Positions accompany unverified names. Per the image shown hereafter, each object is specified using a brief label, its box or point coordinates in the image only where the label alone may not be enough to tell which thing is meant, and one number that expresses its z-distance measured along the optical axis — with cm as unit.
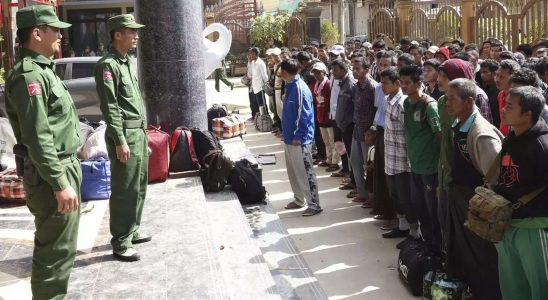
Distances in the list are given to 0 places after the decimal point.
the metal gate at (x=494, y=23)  1173
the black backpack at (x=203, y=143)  704
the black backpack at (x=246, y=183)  693
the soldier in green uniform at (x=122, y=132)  446
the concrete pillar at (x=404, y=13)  1578
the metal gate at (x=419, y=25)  1484
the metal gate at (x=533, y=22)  1075
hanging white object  1018
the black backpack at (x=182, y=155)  700
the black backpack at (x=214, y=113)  923
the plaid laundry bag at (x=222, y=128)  898
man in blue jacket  689
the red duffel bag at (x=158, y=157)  664
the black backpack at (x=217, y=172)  673
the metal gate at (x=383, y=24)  1636
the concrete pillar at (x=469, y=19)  1274
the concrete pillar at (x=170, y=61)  712
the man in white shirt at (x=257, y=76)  1287
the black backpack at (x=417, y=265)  495
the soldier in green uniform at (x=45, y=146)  344
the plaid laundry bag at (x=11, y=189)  640
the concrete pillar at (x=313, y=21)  2209
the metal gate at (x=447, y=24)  1345
